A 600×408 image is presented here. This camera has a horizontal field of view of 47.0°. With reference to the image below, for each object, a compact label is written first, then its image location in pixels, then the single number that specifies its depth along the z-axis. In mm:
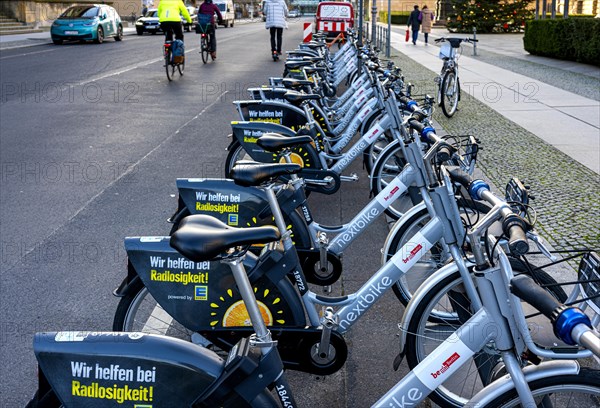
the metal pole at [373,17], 17669
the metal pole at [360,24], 14401
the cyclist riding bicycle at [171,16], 15805
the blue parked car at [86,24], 26453
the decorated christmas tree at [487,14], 37625
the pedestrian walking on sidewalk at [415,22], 29422
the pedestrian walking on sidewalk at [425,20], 29281
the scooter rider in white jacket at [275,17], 20078
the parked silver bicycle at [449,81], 10672
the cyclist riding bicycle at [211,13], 20094
